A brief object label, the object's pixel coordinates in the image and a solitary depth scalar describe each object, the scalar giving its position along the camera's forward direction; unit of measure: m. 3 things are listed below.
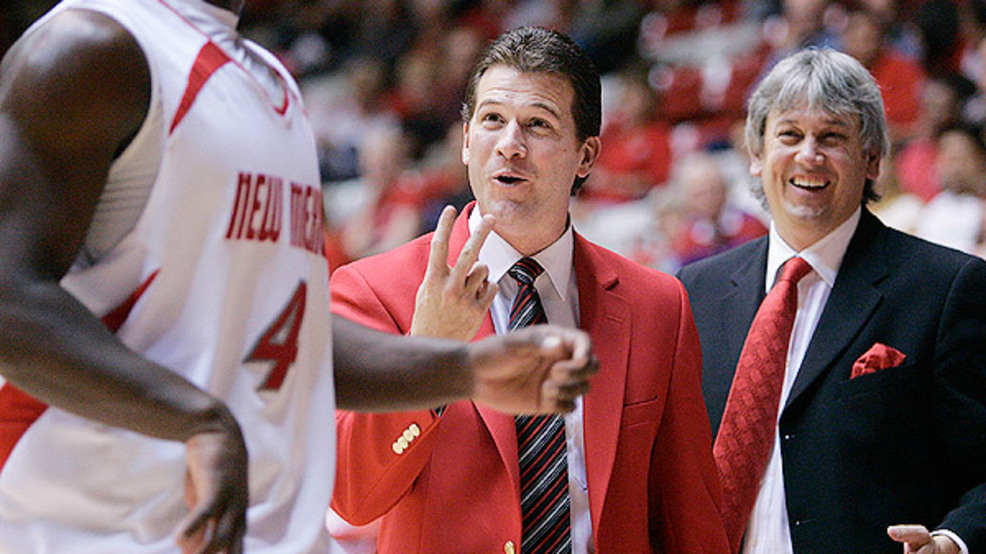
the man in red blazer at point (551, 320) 5.05
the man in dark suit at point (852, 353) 6.21
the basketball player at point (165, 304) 2.56
